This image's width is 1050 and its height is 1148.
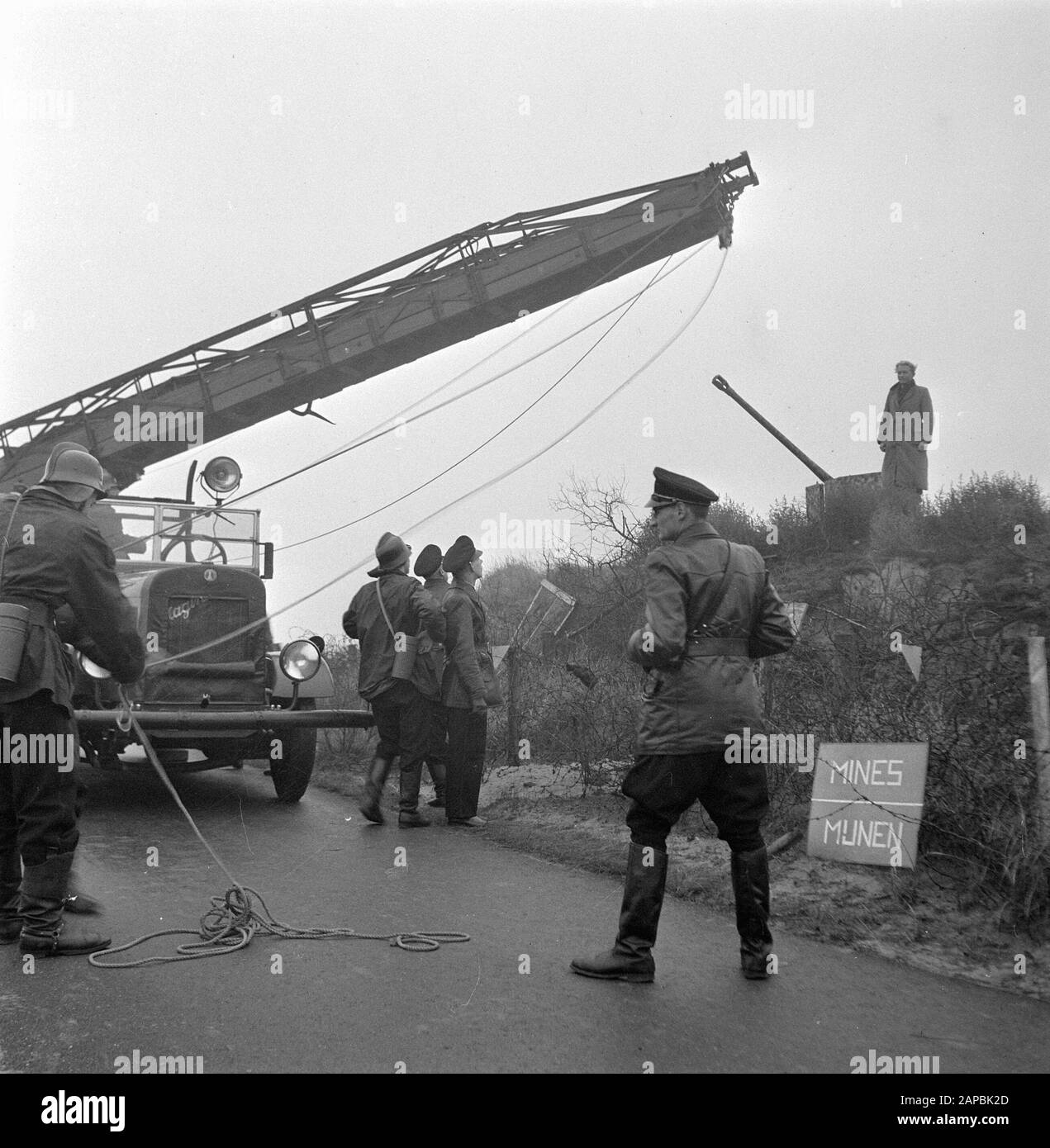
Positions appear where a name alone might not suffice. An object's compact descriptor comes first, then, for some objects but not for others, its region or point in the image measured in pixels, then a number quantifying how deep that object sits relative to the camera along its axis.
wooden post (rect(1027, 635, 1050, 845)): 4.41
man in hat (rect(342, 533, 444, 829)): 7.40
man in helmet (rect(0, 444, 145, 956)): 4.20
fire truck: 8.02
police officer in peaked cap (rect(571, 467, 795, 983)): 3.91
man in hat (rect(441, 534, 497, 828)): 7.43
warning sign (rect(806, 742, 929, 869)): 4.90
